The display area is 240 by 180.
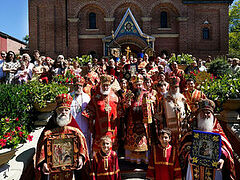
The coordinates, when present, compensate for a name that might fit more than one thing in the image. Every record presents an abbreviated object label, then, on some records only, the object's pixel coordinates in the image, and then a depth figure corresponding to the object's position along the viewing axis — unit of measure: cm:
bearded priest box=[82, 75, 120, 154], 477
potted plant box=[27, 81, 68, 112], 596
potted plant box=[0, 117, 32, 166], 387
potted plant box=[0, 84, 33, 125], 512
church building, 2112
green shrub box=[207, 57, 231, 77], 1138
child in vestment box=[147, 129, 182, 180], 375
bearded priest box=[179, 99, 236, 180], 335
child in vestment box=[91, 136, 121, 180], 378
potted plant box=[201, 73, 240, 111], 582
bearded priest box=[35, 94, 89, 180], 340
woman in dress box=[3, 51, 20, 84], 801
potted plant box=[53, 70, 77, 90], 772
